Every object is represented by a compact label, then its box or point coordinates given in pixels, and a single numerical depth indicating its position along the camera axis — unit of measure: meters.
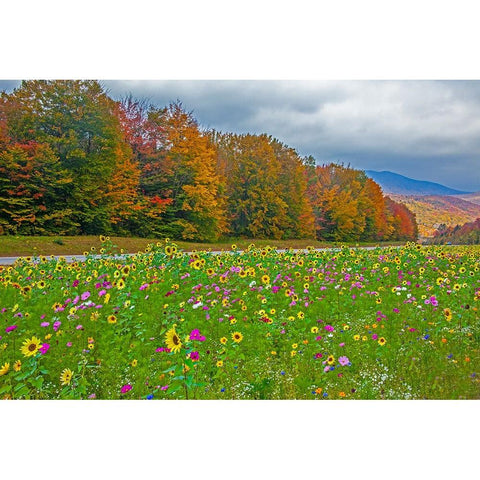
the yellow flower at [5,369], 3.44
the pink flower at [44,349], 3.47
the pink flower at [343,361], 3.34
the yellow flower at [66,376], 3.21
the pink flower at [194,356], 2.96
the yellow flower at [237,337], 3.30
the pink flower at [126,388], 3.30
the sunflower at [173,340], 2.67
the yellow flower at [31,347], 3.04
